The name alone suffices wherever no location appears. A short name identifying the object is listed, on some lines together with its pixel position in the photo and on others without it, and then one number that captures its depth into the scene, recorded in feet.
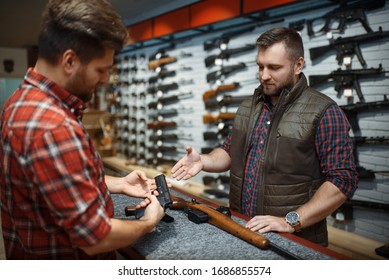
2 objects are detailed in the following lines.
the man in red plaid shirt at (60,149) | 2.78
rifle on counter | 3.90
